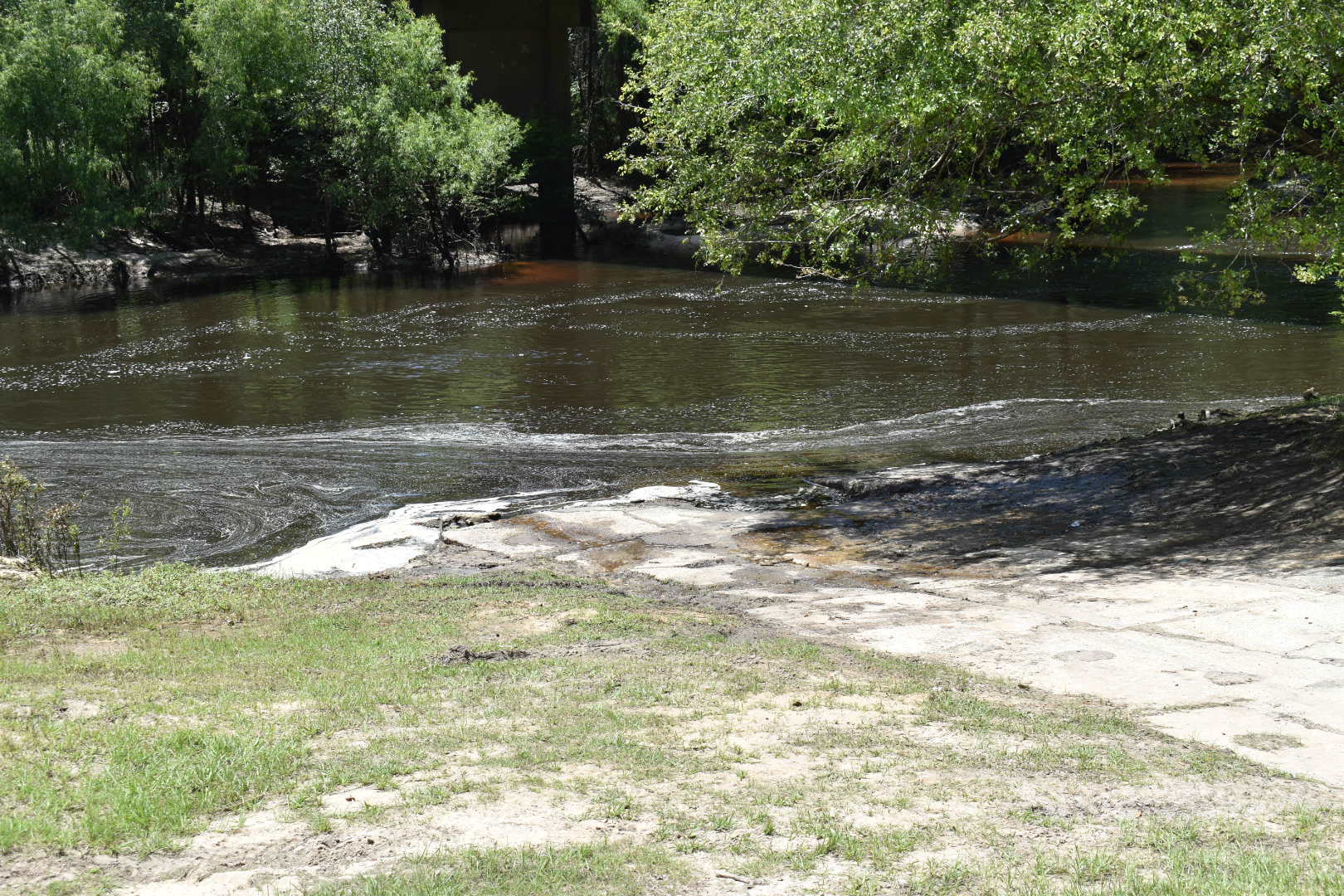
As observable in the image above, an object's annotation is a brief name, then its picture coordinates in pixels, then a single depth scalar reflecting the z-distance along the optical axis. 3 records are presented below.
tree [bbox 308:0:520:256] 38.22
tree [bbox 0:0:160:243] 34.62
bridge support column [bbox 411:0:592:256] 45.84
